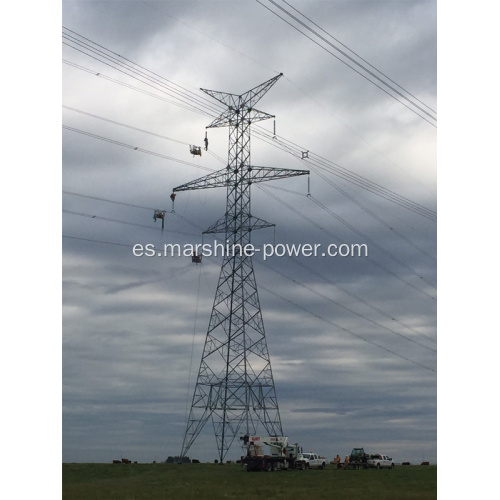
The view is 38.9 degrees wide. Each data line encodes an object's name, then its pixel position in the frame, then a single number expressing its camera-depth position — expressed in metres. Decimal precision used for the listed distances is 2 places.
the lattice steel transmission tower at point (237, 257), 64.69
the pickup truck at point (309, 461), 71.31
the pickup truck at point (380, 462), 79.94
